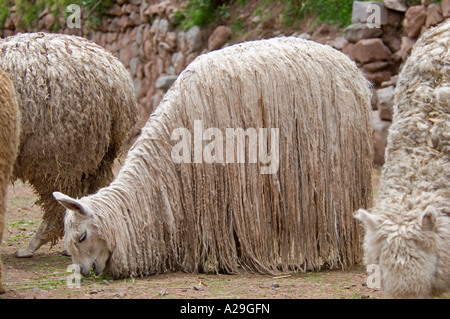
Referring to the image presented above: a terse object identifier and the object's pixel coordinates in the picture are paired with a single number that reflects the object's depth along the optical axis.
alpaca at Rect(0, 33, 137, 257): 5.09
